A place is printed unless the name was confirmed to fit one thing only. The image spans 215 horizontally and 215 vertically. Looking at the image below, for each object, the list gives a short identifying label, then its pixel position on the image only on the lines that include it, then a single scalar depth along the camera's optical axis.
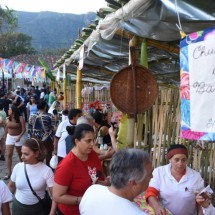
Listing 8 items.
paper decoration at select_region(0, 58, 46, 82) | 22.56
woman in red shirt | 2.70
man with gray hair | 1.72
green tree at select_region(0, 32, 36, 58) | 52.07
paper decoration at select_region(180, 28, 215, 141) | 1.76
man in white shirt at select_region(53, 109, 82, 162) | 5.25
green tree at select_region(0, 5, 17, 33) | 45.31
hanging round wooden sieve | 3.60
